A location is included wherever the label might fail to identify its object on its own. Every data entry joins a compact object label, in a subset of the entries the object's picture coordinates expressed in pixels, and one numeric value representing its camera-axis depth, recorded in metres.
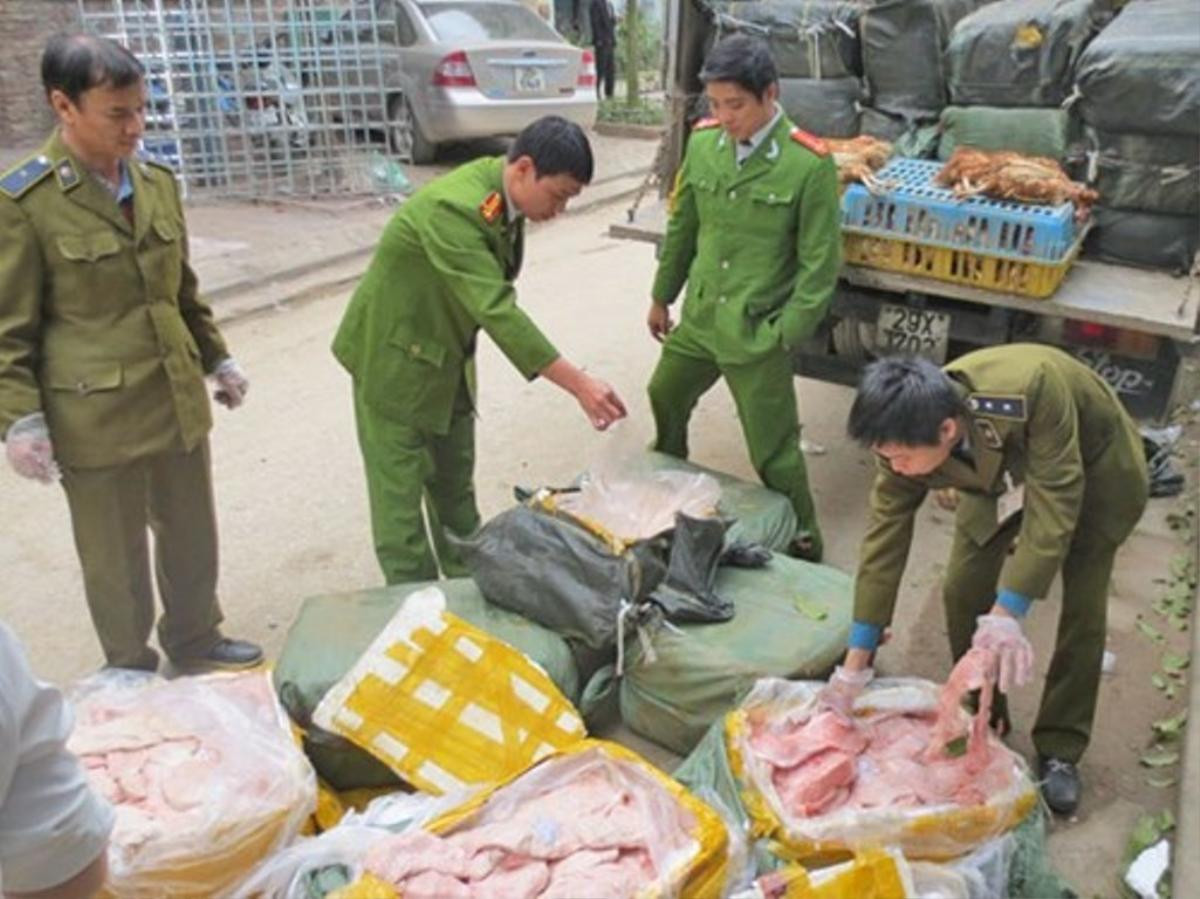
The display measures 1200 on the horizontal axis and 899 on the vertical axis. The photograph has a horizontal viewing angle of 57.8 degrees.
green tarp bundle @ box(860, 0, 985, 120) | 4.09
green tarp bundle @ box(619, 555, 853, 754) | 2.66
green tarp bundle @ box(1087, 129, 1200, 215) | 3.48
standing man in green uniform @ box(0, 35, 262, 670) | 2.37
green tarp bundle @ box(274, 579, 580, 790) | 2.48
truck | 3.42
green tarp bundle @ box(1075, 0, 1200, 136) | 3.36
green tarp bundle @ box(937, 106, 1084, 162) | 3.82
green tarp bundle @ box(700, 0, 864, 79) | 4.12
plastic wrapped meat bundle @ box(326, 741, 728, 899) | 1.98
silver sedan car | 8.51
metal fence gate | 8.02
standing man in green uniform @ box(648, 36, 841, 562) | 3.22
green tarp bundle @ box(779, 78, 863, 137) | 4.25
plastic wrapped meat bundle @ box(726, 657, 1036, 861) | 2.17
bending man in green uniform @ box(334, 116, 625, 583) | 2.69
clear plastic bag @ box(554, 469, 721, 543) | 3.06
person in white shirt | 1.08
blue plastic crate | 3.37
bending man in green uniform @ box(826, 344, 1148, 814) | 2.05
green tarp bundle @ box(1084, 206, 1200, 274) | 3.63
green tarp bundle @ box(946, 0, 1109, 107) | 3.83
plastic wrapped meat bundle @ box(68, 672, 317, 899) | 2.04
